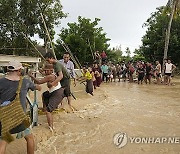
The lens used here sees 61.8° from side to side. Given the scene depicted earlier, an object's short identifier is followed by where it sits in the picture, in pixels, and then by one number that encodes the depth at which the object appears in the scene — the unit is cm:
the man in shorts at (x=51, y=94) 306
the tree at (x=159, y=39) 1295
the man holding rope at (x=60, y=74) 319
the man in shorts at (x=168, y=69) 864
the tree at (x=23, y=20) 1363
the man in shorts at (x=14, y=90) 199
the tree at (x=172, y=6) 984
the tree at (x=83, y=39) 1592
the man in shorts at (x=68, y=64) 457
